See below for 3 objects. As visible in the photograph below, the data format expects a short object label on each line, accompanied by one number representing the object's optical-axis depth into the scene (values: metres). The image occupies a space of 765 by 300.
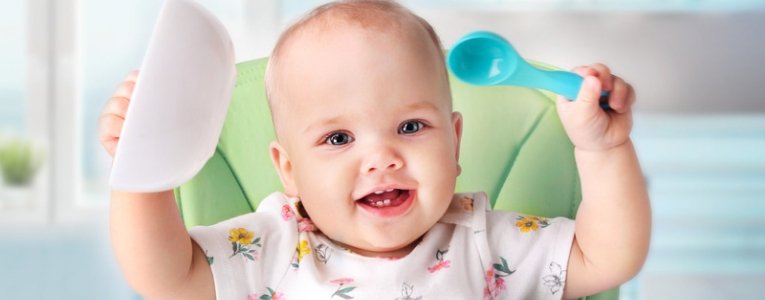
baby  0.97
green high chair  1.21
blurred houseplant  3.50
